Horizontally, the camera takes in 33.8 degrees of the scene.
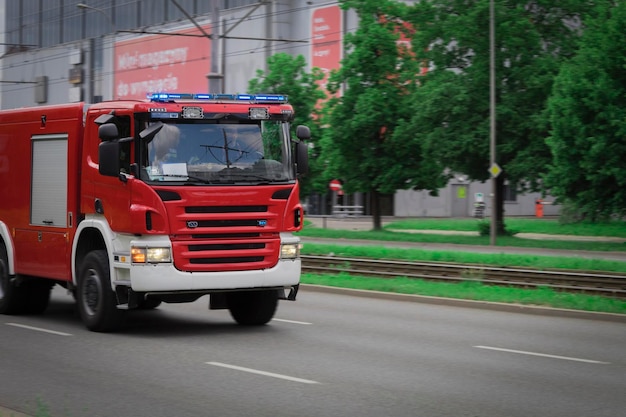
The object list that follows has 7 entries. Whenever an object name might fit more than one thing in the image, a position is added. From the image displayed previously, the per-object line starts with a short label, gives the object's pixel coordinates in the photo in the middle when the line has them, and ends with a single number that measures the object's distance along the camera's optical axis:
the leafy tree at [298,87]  51.12
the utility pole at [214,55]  25.85
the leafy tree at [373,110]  45.19
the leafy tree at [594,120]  35.59
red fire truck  12.50
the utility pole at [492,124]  37.66
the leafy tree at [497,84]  39.88
